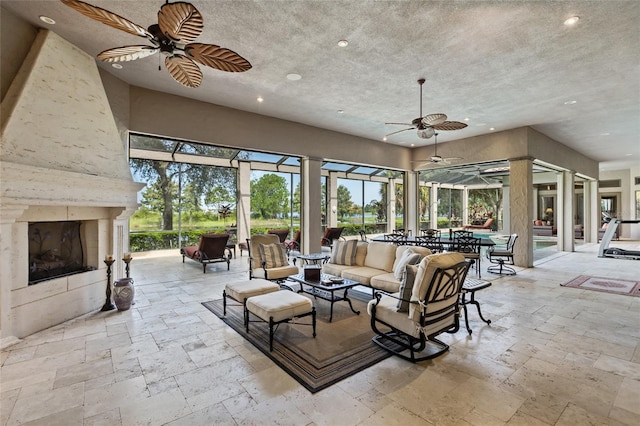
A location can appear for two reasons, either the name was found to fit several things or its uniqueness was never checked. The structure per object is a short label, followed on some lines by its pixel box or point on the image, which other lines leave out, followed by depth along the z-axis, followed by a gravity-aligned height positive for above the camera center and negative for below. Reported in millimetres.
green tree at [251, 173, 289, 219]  11406 +702
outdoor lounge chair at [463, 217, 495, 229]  17922 -757
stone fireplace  3383 +324
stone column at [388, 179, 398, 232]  14984 +436
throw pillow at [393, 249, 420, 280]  4090 -682
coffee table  4145 -1035
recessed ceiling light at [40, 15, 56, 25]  3551 +2357
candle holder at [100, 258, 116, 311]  4535 -1210
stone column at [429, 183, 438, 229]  17750 +455
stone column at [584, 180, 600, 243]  13828 -170
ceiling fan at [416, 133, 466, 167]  7625 +1759
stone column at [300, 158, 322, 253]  8062 +239
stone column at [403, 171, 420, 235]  10844 +426
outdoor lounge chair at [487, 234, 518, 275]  7098 -993
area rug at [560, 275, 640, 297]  5621 -1464
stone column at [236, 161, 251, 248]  10969 +396
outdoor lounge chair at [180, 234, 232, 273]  7477 -905
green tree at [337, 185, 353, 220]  13227 +530
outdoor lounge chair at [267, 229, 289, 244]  9406 -623
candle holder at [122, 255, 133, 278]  4949 -757
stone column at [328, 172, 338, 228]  12750 +589
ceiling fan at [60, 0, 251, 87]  2240 +1542
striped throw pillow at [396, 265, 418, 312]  3133 -777
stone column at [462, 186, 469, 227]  19875 +640
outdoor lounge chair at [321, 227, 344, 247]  10289 -747
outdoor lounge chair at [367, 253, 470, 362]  2916 -1028
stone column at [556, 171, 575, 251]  10977 +165
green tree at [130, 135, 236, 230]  9508 +1373
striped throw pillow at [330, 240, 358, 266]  5586 -745
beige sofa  4504 -965
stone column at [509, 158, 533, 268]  7805 +94
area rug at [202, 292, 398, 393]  2799 -1495
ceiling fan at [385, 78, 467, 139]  4839 +1546
